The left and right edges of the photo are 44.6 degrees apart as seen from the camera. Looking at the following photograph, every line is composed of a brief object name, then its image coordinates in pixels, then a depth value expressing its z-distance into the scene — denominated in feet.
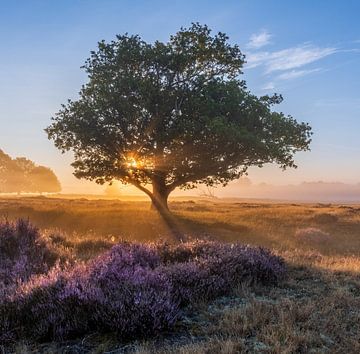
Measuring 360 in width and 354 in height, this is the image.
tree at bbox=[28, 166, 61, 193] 480.64
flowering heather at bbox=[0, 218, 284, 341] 17.85
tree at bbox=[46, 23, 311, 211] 105.50
